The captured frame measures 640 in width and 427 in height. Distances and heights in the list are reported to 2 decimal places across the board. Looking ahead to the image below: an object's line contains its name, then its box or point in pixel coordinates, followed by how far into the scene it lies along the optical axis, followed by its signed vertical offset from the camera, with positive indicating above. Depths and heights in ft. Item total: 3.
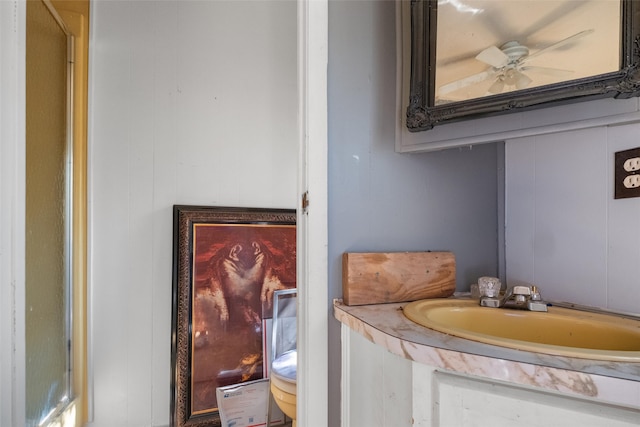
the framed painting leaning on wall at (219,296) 5.72 -1.47
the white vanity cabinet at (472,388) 1.50 -0.88
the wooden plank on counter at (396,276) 2.83 -0.55
